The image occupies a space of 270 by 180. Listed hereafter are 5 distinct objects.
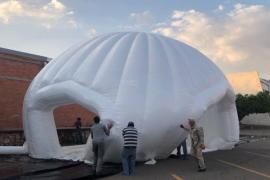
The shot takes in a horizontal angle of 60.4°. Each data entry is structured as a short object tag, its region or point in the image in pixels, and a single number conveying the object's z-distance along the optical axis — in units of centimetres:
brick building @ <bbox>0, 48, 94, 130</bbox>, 1312
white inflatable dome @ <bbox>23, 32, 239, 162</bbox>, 688
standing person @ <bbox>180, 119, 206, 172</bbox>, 625
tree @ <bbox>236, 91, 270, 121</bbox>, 2453
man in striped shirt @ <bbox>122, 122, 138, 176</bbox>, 618
